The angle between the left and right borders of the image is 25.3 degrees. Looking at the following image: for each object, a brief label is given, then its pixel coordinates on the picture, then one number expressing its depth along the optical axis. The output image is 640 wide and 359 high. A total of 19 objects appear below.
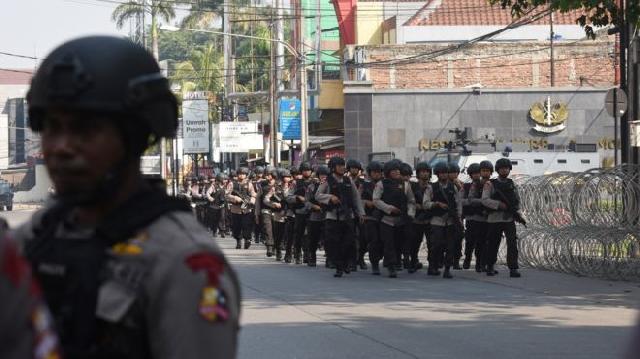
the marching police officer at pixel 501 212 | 22.11
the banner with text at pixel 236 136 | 64.50
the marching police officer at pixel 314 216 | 24.92
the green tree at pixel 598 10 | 18.80
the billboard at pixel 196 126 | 66.12
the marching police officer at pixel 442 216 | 23.03
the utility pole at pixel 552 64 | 53.38
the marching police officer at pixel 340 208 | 23.03
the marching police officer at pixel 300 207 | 26.81
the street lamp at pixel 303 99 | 47.75
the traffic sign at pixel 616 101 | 23.53
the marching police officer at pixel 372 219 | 23.28
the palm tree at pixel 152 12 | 59.41
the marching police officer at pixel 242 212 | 33.62
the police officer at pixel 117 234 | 2.94
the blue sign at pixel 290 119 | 60.56
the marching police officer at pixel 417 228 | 23.73
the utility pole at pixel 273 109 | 52.69
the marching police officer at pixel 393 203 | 23.01
